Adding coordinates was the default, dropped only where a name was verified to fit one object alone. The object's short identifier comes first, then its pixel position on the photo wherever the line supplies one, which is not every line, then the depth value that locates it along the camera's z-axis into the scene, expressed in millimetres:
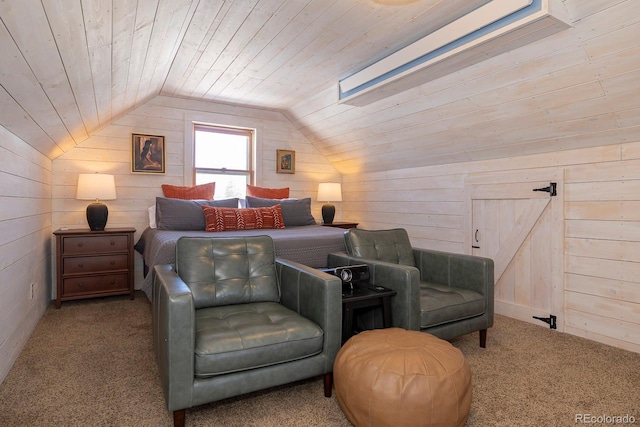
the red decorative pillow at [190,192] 4246
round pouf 1453
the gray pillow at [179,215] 3725
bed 2984
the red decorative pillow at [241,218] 3723
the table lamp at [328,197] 4996
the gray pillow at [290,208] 4250
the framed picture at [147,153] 4191
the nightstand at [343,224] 4907
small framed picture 5020
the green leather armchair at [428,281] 2277
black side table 2154
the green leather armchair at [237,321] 1598
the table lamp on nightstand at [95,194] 3707
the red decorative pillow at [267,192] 4676
